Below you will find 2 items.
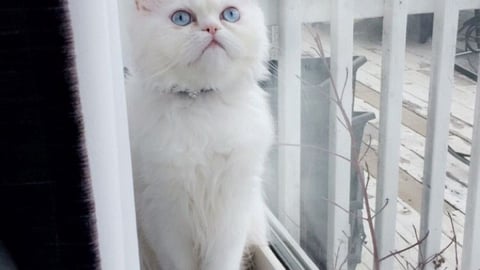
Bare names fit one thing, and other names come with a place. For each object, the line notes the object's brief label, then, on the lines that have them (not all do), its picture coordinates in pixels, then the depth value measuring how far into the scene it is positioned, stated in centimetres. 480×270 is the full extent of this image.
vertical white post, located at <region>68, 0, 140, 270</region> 46
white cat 81
